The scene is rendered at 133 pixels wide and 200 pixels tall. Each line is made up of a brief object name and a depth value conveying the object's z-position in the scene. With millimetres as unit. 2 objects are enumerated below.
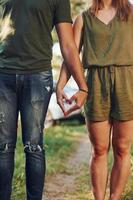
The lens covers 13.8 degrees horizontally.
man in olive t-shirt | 3477
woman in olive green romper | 3652
